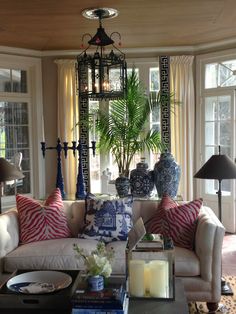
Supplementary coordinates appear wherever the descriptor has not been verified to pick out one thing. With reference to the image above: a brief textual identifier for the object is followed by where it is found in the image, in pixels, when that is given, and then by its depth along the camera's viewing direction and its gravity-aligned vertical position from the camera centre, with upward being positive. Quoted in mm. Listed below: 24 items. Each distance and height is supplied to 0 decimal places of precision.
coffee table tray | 2154 -859
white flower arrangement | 2141 -666
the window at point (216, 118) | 5457 +313
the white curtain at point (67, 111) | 5789 +467
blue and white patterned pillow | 3473 -700
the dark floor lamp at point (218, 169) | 3252 -238
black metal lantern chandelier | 3610 +640
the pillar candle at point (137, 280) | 2322 -812
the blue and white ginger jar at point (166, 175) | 3961 -347
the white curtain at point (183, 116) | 5645 +358
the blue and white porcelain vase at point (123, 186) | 4055 -452
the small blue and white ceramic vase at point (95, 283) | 2112 -755
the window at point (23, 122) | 5660 +314
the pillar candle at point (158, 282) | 2316 -825
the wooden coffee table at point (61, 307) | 2137 -905
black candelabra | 4188 -405
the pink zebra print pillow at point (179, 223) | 3279 -685
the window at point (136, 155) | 5797 -195
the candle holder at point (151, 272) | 2318 -773
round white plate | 2348 -831
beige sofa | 2986 -894
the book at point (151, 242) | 2396 -617
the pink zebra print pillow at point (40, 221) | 3488 -695
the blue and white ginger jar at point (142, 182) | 4020 -410
